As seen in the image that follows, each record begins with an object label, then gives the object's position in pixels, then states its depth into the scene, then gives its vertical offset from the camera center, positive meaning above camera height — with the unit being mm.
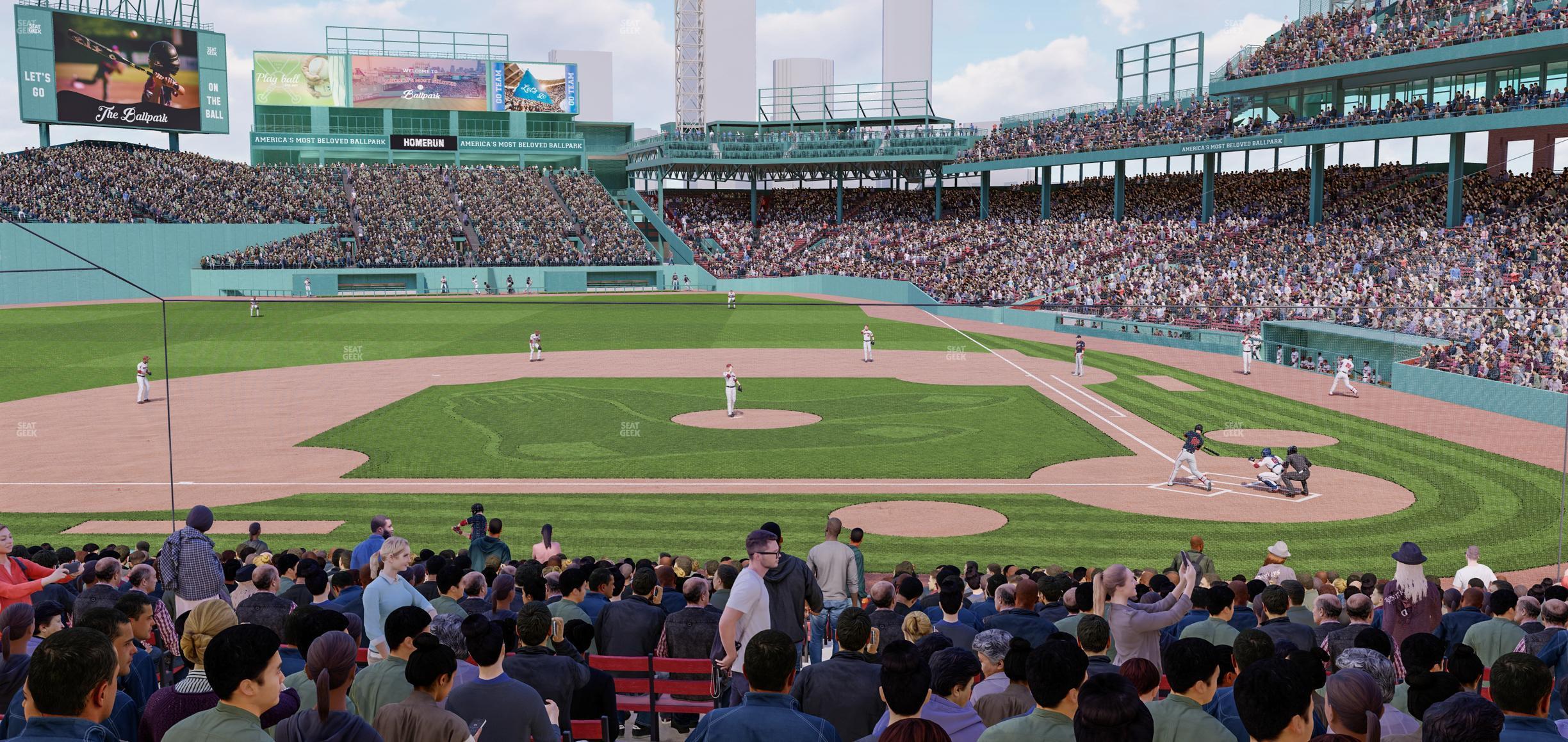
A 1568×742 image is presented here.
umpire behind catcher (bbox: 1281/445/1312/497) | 20406 -3276
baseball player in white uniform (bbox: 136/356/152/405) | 31188 -2984
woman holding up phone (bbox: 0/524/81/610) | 9008 -2472
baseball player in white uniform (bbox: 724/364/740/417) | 29297 -2698
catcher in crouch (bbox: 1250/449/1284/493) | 21078 -3451
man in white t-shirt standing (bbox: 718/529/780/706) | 7930 -2393
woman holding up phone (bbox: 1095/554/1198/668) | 7953 -2326
